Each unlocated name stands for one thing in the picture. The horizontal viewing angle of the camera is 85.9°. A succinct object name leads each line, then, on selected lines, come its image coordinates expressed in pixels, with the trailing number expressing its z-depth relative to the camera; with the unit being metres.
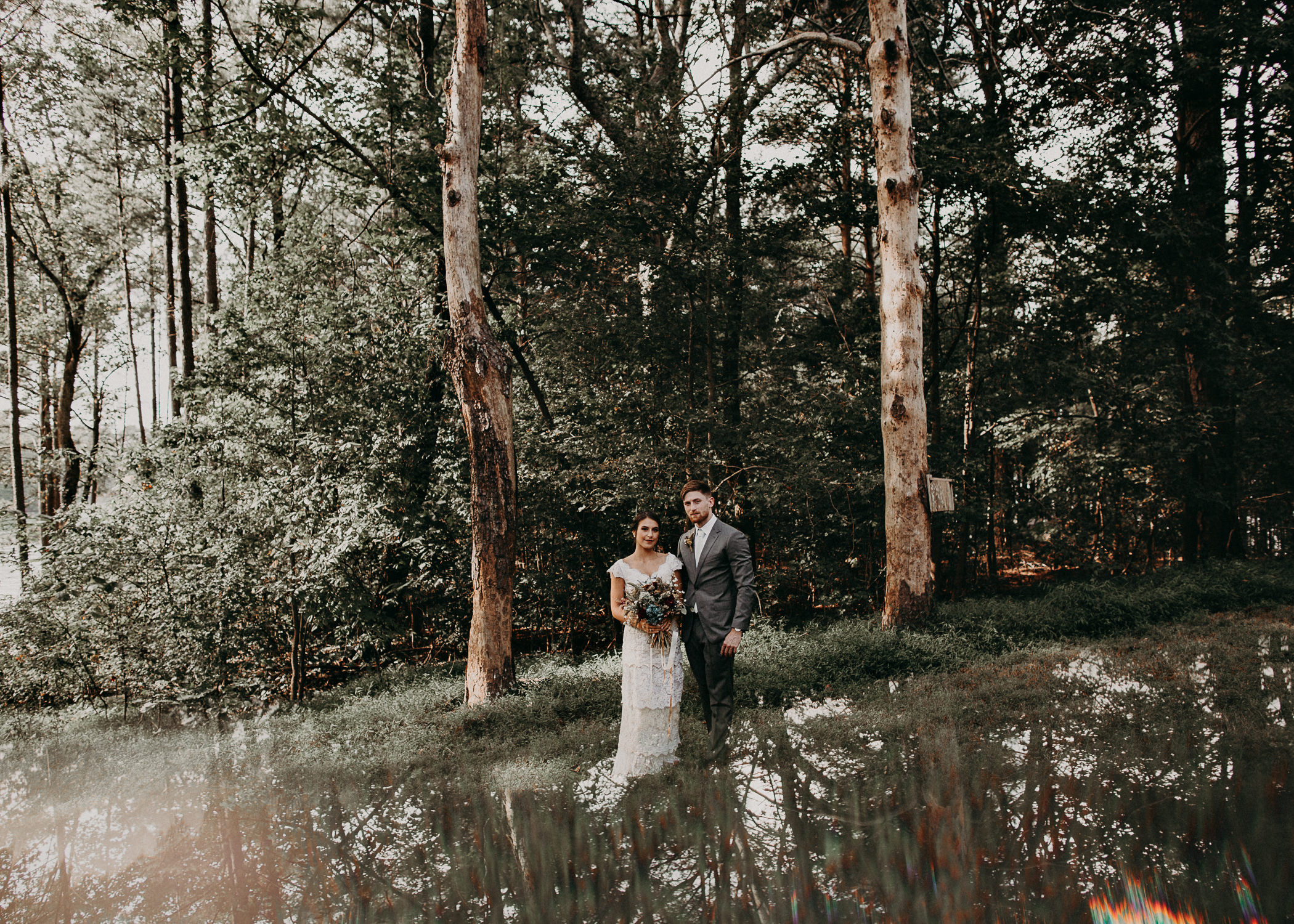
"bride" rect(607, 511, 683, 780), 4.81
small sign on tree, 8.34
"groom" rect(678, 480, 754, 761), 4.84
